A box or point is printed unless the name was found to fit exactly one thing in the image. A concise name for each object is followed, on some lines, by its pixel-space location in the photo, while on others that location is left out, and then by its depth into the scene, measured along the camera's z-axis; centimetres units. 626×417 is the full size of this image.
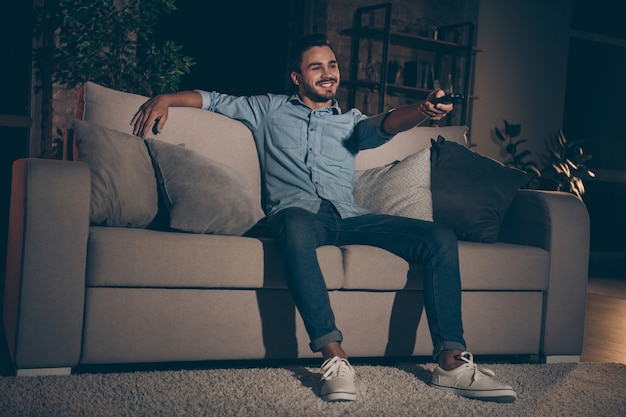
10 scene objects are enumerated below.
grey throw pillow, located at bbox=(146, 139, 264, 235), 223
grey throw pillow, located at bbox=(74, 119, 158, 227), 220
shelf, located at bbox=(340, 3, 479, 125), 574
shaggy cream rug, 175
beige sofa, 195
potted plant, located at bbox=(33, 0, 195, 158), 424
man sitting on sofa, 199
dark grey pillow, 262
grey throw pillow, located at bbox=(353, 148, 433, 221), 265
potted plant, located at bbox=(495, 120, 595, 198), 583
